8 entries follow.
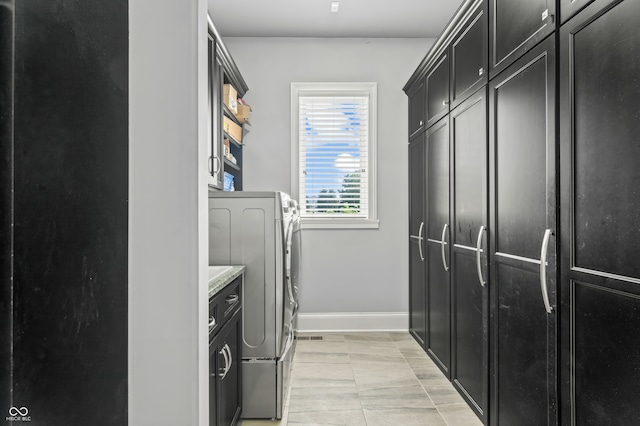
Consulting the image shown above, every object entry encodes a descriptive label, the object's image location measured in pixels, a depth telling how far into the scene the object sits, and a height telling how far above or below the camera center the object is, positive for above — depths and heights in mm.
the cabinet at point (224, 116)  2842 +803
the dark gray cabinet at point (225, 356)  1604 -610
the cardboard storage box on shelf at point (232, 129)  3361 +736
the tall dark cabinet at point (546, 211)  1181 +18
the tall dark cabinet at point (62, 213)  643 +5
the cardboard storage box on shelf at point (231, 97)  3285 +947
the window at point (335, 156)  4141 +593
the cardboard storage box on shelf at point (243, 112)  3755 +934
